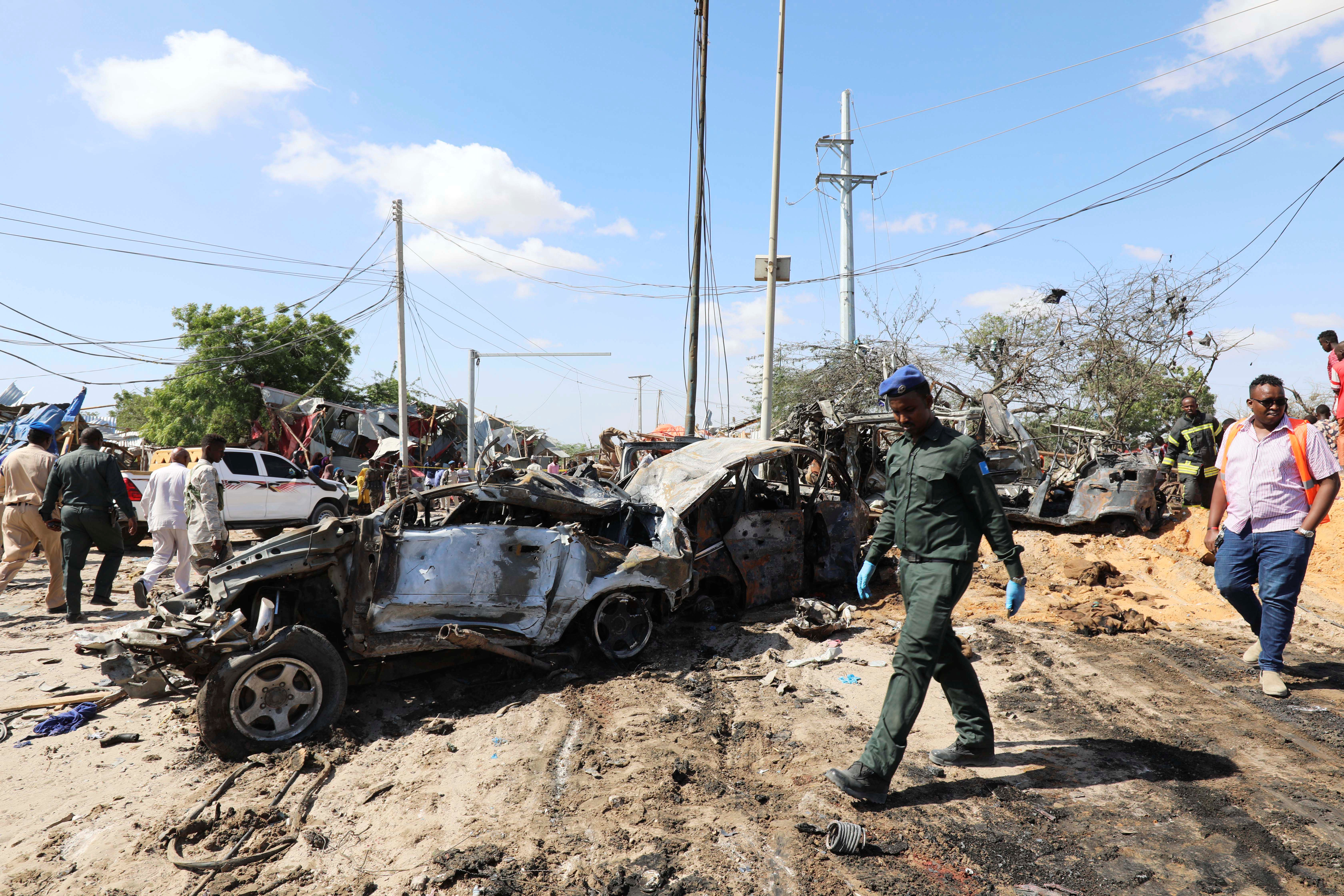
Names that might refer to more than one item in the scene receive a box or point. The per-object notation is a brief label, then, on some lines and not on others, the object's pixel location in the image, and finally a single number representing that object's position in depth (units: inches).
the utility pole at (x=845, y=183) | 1056.2
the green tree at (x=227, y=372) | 905.5
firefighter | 367.2
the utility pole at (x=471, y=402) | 895.1
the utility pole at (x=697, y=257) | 544.1
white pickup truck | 469.4
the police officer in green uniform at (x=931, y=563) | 128.0
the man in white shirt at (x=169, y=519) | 273.3
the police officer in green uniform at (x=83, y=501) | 276.5
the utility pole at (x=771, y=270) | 447.8
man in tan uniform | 277.6
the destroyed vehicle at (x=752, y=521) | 261.7
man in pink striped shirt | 166.6
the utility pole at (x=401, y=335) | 782.5
